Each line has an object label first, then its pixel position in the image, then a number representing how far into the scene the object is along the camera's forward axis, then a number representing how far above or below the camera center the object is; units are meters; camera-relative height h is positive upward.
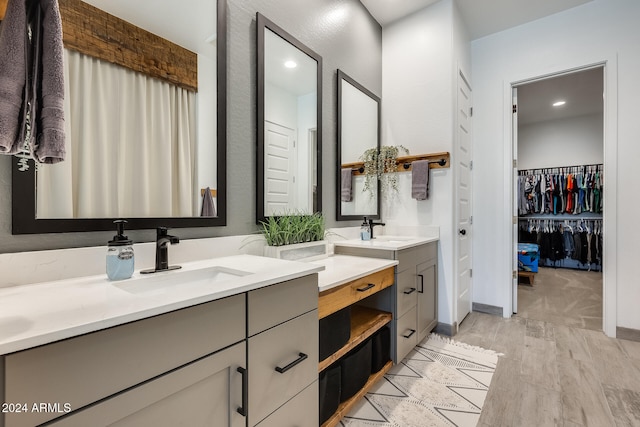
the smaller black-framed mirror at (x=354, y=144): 2.27 +0.58
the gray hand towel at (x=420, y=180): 2.51 +0.27
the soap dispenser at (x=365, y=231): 2.31 -0.16
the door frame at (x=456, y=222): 2.48 -0.10
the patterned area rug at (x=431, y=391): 1.47 -1.06
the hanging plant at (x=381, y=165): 2.56 +0.41
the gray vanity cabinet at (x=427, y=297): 2.13 -0.67
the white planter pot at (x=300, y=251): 1.53 -0.22
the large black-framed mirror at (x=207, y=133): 1.14 +0.38
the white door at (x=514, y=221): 2.90 -0.11
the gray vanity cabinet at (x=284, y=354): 0.90 -0.49
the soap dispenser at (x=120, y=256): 0.94 -0.15
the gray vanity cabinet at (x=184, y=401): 0.60 -0.45
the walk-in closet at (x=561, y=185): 4.12 +0.46
